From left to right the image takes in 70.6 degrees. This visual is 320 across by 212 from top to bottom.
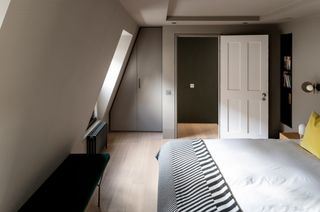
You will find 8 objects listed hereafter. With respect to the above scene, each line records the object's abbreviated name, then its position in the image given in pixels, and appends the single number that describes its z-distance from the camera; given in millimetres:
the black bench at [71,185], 1572
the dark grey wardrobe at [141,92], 4561
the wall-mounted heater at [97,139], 3161
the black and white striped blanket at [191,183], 1428
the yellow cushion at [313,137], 2134
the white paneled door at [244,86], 4069
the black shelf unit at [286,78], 3918
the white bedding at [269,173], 1423
